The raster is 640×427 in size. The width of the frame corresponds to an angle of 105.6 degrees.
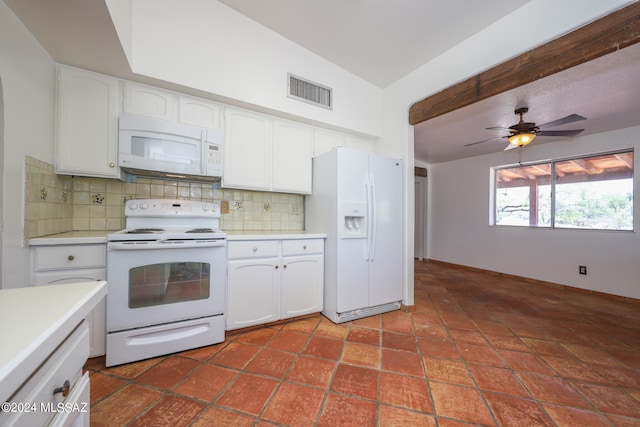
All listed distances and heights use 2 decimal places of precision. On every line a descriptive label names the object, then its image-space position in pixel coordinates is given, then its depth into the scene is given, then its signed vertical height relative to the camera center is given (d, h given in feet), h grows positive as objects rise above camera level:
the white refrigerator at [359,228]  7.79 -0.50
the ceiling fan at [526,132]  8.79 +3.14
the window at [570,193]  11.17 +1.19
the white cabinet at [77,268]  5.08 -1.25
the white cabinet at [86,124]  5.83 +2.16
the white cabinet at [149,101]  6.38 +2.99
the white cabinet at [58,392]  1.43 -1.25
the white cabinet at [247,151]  7.54 +2.00
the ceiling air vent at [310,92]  8.35 +4.34
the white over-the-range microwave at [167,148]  6.16 +1.71
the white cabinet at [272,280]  6.84 -2.04
